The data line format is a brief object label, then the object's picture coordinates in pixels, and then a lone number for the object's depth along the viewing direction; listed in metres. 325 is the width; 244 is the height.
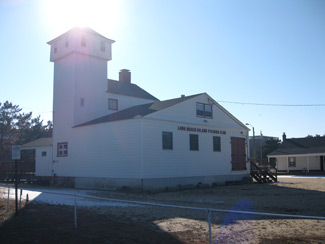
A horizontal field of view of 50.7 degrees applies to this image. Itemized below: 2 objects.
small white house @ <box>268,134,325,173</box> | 45.44
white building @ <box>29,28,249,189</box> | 21.89
